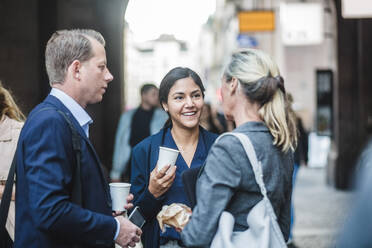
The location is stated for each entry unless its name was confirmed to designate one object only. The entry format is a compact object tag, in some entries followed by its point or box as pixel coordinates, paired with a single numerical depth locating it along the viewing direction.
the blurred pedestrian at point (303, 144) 7.42
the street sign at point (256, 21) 13.33
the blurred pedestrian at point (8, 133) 3.24
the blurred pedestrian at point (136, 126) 6.68
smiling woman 2.96
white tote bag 2.14
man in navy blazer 2.10
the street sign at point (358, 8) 6.20
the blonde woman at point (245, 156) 2.18
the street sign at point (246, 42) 19.88
